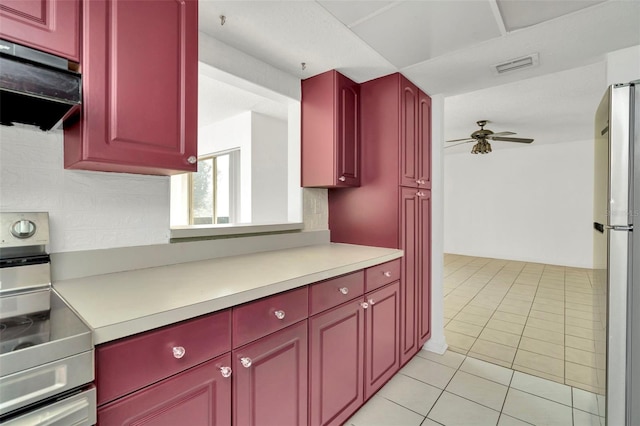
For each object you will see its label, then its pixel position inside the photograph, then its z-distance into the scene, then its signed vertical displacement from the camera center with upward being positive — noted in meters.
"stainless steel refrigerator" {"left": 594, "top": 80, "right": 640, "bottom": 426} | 1.17 -0.18
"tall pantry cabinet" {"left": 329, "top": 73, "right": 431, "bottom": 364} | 2.18 +0.12
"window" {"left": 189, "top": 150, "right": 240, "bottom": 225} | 3.94 +0.27
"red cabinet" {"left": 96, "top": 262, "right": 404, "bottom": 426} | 0.83 -0.55
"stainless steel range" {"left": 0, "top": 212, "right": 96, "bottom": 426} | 0.61 -0.34
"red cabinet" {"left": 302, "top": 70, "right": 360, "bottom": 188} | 2.14 +0.58
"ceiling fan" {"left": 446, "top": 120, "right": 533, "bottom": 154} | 4.15 +1.01
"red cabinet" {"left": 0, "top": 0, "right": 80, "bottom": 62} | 0.84 +0.55
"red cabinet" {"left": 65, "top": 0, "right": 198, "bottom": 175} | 1.02 +0.45
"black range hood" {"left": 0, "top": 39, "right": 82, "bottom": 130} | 0.77 +0.34
